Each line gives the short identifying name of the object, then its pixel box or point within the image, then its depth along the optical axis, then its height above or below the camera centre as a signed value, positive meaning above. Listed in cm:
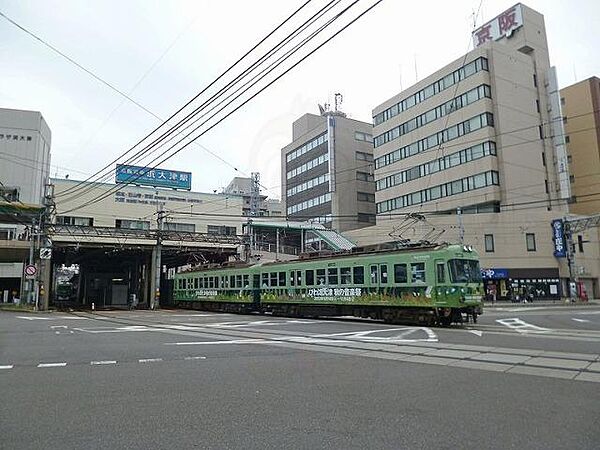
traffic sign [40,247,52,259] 3253 +308
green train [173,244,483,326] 1828 +27
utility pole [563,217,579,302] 4450 +296
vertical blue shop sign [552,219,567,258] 4578 +455
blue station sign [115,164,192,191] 4802 +1163
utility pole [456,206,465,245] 4656 +540
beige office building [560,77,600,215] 6081 +1844
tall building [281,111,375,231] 6831 +1686
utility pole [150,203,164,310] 3888 +198
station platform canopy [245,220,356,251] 5488 +712
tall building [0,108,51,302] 6838 +2035
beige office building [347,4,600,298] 4684 +1321
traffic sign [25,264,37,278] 3059 +177
